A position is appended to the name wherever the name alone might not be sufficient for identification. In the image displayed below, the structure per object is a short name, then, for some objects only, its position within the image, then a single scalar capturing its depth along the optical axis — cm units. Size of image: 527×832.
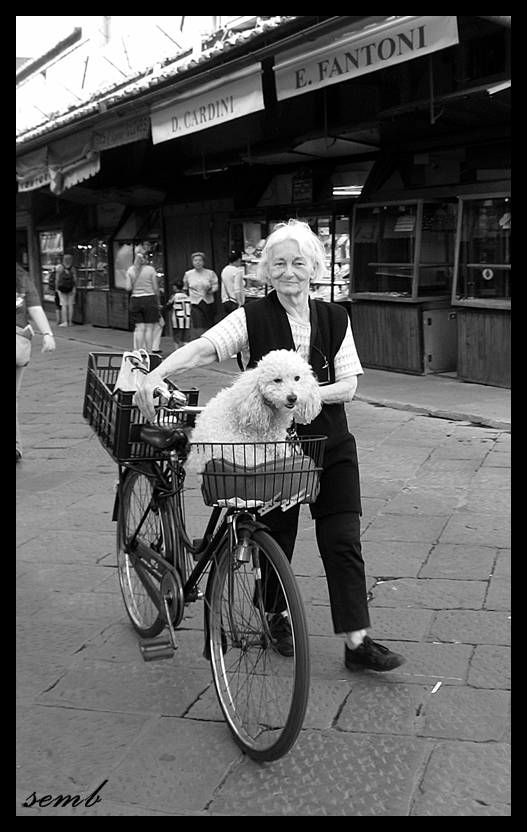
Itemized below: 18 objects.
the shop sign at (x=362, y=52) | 704
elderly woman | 323
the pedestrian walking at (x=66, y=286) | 1997
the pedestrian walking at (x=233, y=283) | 1293
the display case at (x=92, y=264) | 1945
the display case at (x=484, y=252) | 945
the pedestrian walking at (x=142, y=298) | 1288
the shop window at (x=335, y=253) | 1203
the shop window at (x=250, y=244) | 1368
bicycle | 279
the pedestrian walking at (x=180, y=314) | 1272
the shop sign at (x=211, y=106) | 909
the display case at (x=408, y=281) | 1052
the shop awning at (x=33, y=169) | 1527
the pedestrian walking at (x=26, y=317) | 696
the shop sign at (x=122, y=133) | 1182
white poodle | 282
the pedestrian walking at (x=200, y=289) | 1301
